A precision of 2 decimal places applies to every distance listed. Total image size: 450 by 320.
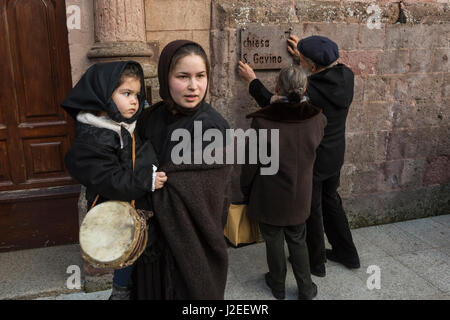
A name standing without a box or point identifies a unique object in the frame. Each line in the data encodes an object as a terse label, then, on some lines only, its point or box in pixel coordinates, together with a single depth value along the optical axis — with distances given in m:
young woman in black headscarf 1.72
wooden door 3.05
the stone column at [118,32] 2.74
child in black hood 1.66
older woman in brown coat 2.52
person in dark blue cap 2.84
